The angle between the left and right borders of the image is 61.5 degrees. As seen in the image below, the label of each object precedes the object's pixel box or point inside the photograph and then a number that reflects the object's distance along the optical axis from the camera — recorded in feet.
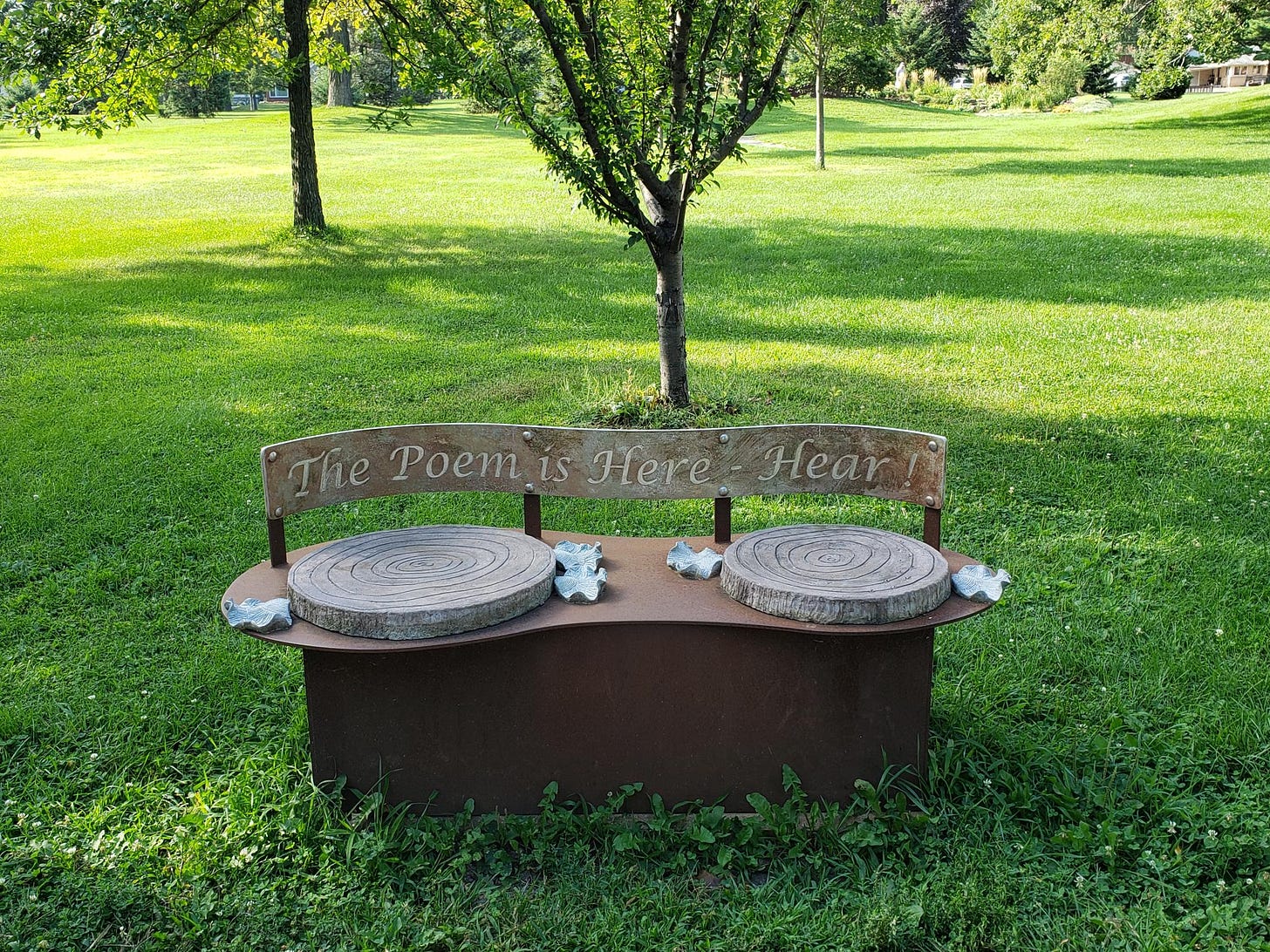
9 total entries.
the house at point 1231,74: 156.66
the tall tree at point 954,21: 157.79
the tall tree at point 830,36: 30.66
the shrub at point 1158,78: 71.56
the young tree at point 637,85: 18.04
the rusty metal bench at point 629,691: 9.68
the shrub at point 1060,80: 110.01
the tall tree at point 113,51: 29.50
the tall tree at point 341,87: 119.72
